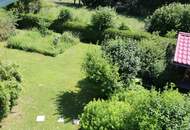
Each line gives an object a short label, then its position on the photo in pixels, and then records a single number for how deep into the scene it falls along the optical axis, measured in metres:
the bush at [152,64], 10.38
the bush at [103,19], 13.87
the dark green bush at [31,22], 14.54
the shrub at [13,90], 8.64
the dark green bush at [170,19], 13.71
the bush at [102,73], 9.01
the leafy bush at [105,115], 7.22
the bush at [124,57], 9.32
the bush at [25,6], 15.33
